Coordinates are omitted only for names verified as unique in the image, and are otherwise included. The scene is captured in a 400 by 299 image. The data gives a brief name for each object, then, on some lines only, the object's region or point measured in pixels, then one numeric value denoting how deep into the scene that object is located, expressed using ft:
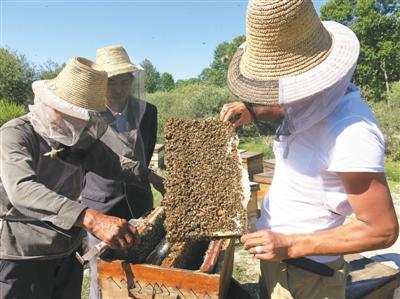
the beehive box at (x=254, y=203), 14.19
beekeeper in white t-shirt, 4.15
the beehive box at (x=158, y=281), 5.25
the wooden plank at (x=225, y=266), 5.59
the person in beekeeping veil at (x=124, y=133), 9.58
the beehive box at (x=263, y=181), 17.31
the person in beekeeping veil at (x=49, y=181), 6.17
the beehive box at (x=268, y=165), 19.77
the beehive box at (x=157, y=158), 30.32
